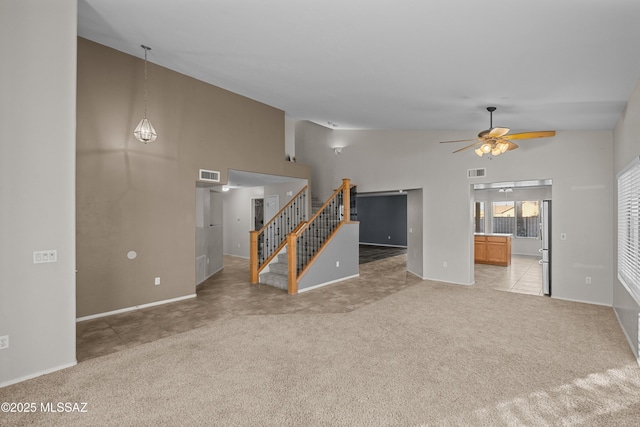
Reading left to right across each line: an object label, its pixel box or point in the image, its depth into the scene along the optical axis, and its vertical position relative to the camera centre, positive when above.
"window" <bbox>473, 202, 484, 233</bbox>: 11.38 -0.11
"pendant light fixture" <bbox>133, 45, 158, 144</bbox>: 4.44 +1.23
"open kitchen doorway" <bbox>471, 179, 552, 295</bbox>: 10.46 -0.04
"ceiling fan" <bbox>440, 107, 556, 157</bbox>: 4.07 +1.08
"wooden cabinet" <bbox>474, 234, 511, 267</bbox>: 8.87 -1.02
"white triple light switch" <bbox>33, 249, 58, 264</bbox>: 2.83 -0.38
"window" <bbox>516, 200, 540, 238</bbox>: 10.73 -0.14
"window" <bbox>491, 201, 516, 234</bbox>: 11.09 -0.07
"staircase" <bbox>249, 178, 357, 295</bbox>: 6.00 -0.66
